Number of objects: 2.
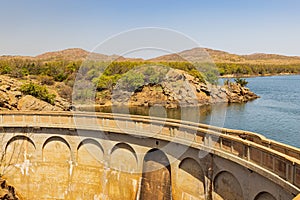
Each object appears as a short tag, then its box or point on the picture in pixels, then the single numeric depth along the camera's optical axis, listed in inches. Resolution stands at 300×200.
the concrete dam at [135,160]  424.2
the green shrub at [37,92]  1707.7
